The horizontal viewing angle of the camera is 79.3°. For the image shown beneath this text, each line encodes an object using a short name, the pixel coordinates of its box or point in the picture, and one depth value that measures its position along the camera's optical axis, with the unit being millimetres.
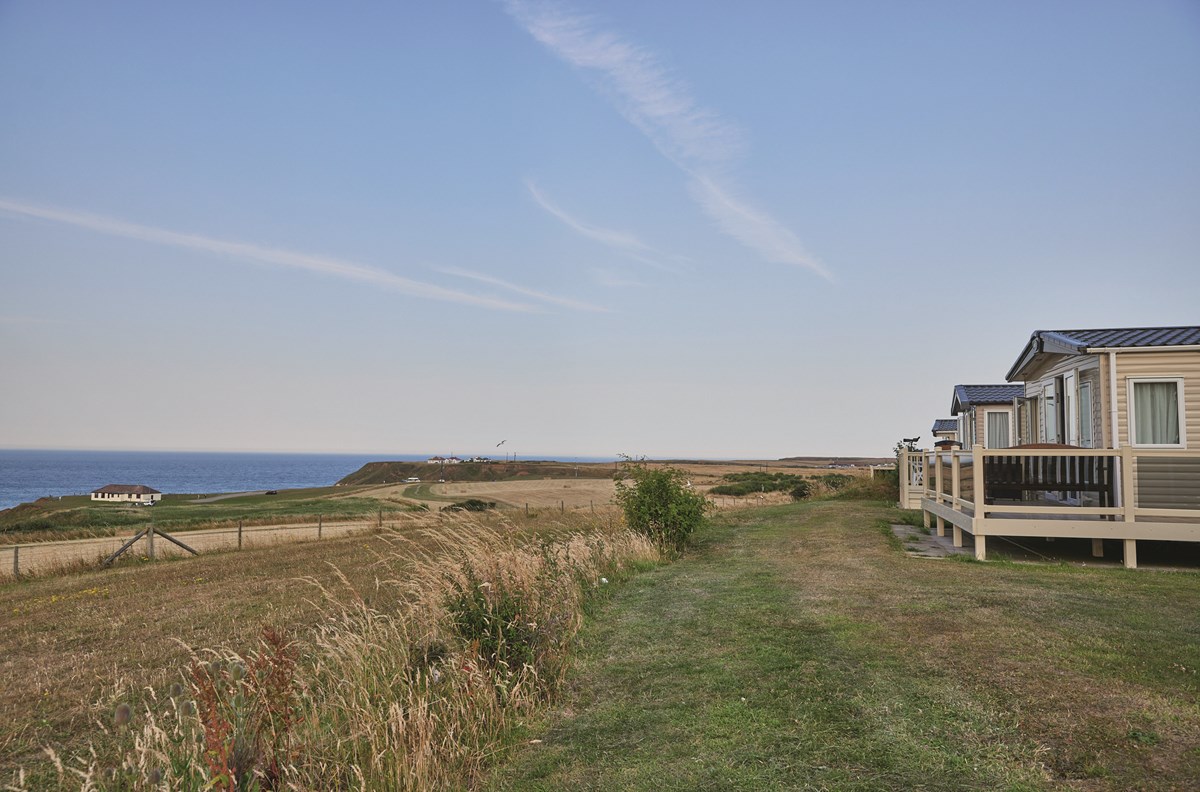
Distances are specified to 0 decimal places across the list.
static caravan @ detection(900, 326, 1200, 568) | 10438
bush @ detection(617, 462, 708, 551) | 13984
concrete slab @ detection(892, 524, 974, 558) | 12203
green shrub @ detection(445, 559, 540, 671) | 6160
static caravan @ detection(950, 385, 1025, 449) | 24844
